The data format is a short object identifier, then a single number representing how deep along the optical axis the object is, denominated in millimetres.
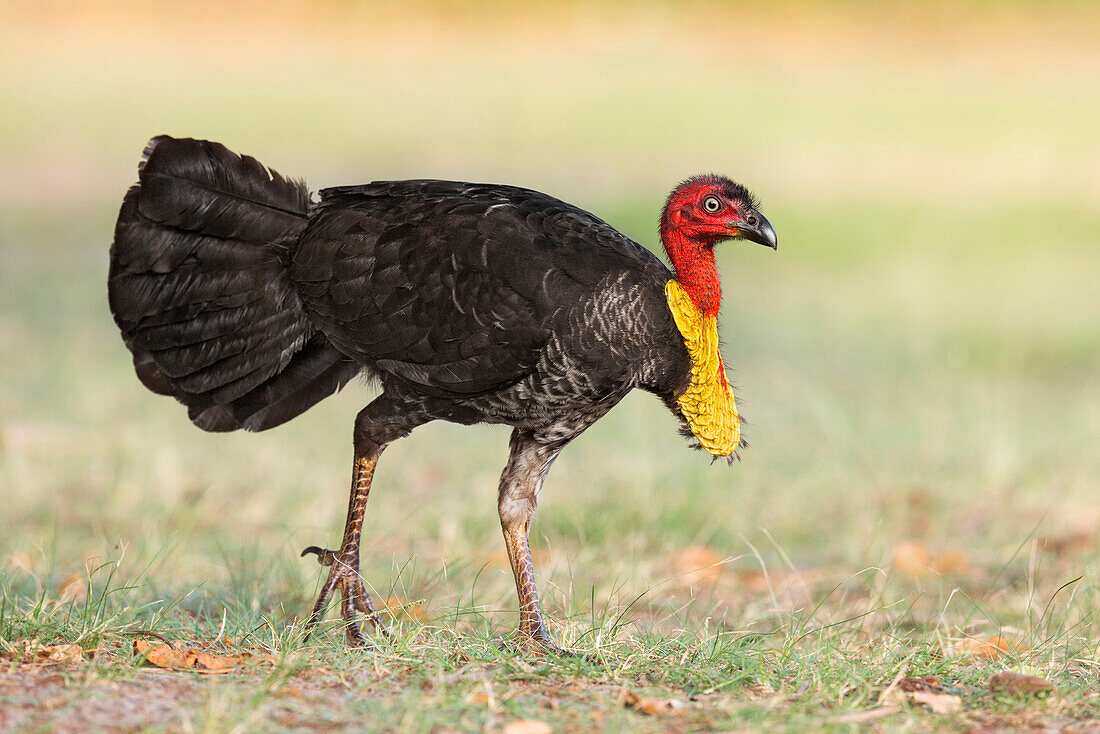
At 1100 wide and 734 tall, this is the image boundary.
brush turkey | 8508
